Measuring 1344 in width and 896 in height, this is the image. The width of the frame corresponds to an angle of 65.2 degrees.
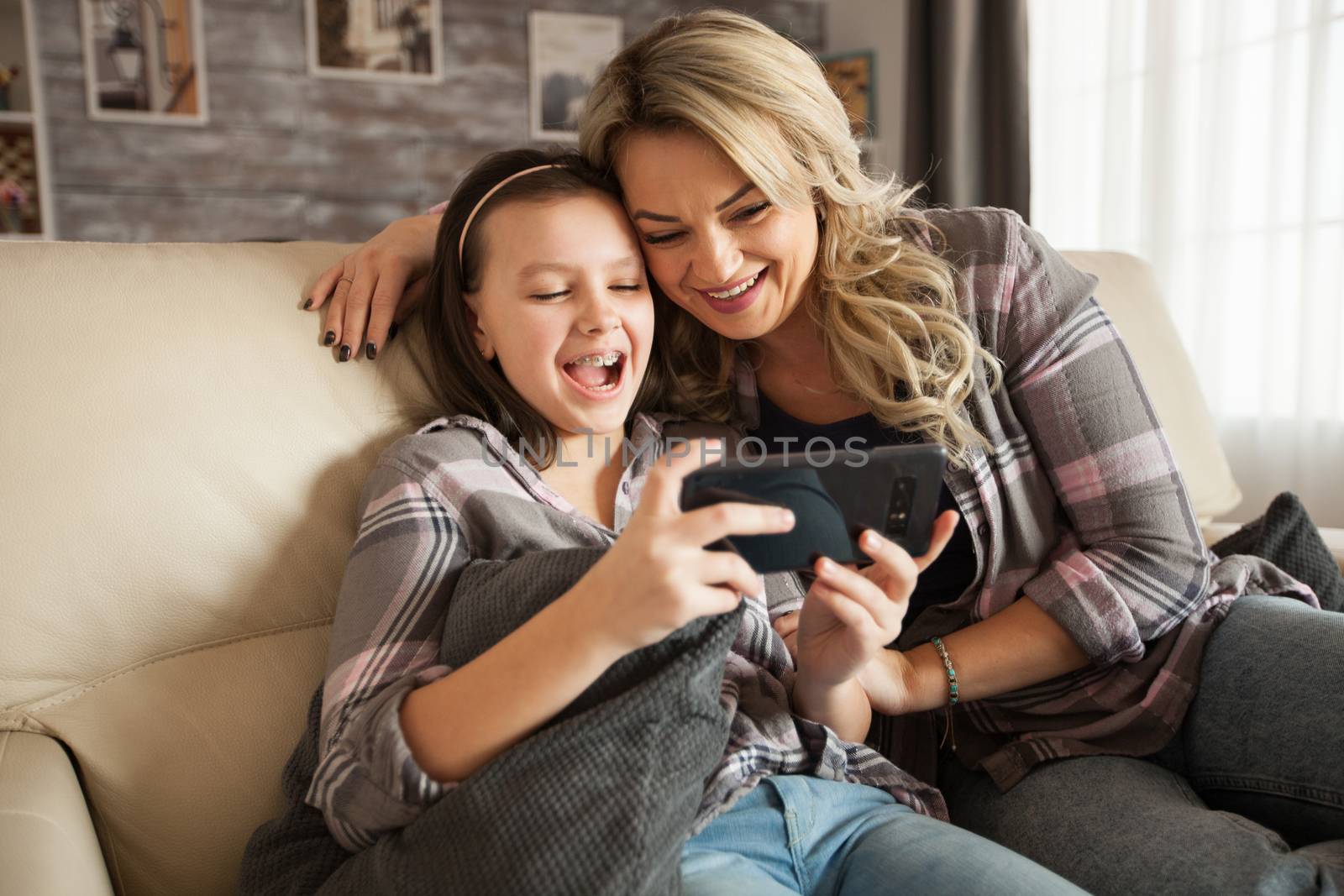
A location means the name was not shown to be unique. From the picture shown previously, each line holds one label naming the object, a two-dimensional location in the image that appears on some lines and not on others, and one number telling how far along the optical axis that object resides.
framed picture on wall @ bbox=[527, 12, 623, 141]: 4.06
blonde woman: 1.14
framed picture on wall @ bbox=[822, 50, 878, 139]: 4.11
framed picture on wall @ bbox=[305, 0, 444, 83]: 3.77
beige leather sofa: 1.02
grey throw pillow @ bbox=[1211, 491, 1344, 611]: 1.32
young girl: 0.81
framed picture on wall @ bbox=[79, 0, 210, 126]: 3.55
